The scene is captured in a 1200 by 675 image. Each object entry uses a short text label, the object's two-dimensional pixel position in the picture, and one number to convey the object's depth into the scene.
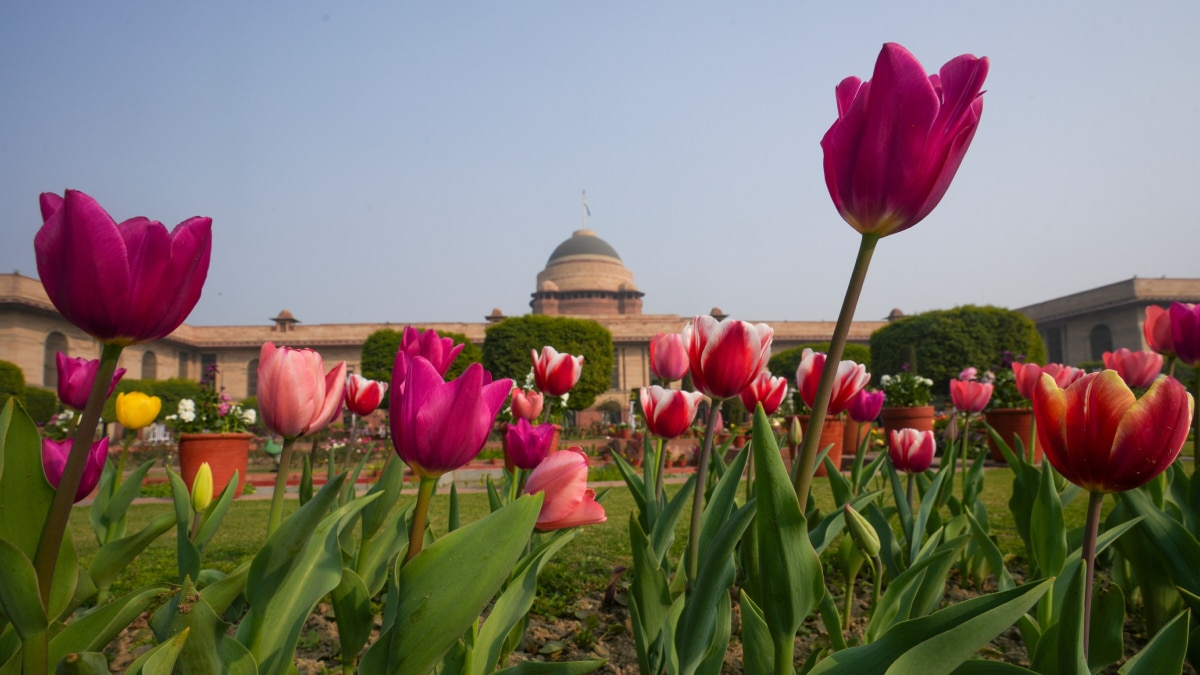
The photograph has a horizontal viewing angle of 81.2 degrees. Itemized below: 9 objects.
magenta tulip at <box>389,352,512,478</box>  0.76
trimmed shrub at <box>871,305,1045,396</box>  19.97
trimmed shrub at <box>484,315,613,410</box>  20.36
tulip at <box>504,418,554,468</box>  1.29
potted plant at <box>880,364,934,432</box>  7.29
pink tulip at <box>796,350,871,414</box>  1.50
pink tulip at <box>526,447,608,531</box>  0.97
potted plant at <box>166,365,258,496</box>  4.83
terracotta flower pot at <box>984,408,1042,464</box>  4.79
